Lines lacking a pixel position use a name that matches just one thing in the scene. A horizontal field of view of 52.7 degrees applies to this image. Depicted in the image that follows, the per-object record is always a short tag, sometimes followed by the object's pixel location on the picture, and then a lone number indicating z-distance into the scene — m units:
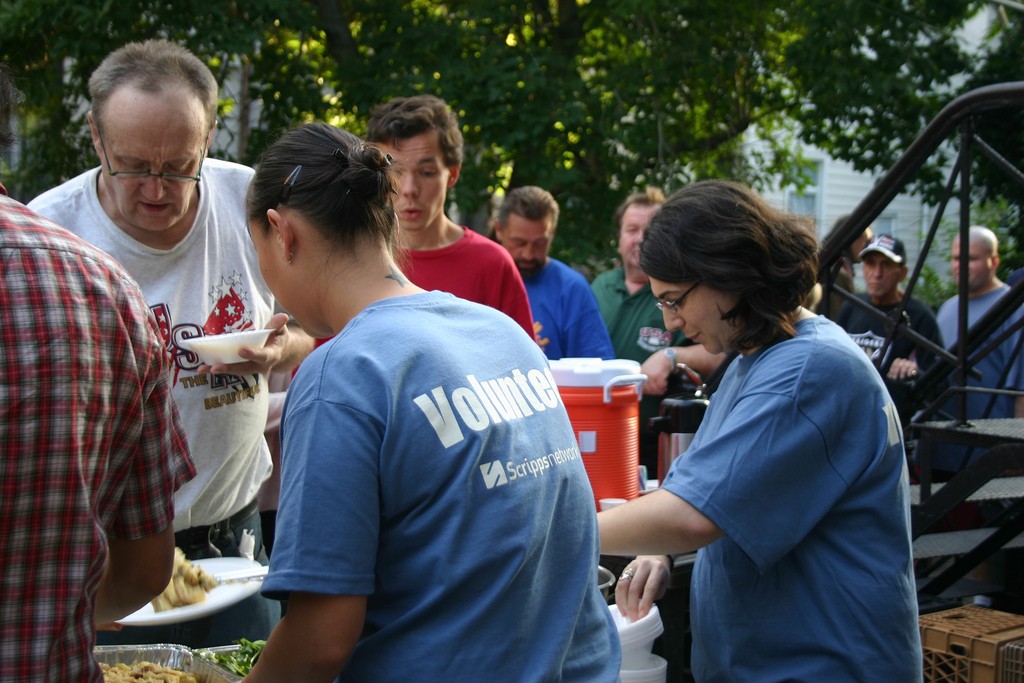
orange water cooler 3.12
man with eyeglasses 2.63
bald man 5.52
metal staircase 3.82
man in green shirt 5.08
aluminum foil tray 2.18
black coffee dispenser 3.30
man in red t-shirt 3.48
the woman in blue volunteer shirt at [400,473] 1.49
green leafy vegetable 2.22
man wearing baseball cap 5.99
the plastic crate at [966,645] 3.60
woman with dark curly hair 2.13
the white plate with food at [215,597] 2.29
